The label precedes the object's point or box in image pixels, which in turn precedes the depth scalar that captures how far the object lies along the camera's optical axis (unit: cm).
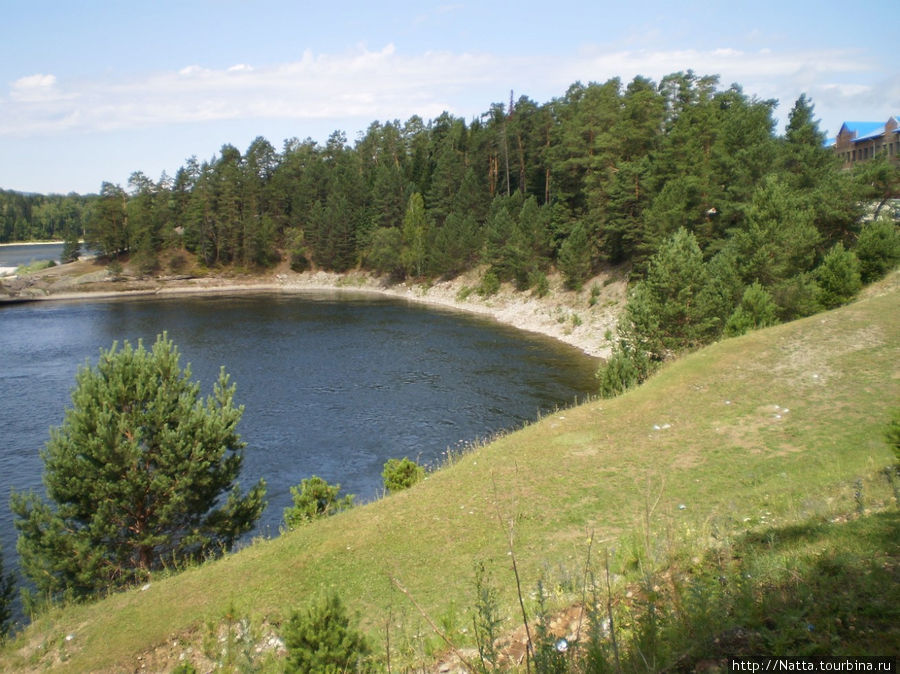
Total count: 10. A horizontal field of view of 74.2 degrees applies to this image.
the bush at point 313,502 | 1675
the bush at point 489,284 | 7488
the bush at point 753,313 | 2708
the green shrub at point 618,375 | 2461
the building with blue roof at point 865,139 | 7038
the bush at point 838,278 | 2831
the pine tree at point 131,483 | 1545
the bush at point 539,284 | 6719
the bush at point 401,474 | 1853
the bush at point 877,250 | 3102
